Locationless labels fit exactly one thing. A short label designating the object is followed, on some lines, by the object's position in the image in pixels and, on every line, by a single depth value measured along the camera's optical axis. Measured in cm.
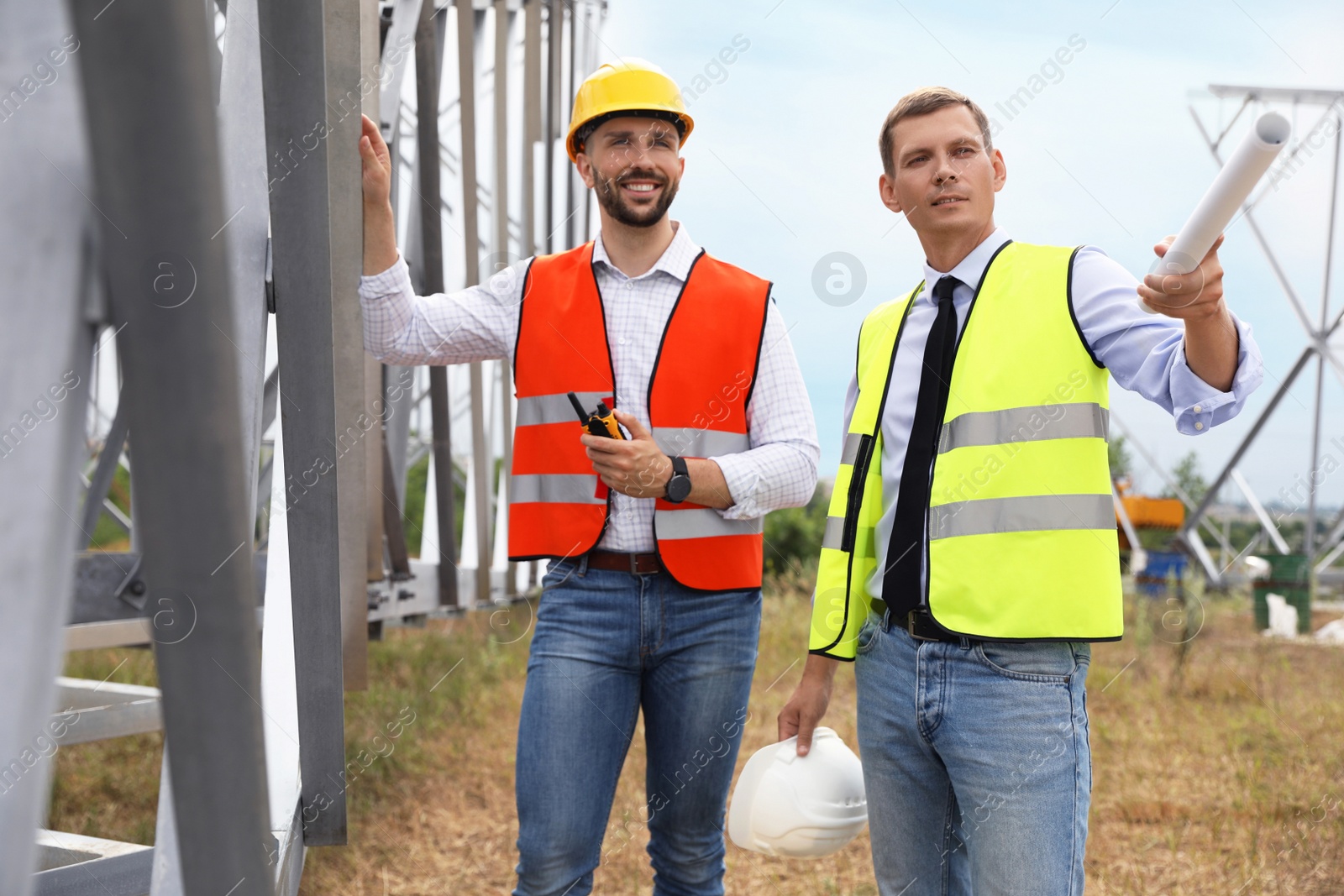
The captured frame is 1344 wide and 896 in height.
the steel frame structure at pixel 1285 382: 1201
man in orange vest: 267
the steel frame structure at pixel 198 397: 72
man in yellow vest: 211
